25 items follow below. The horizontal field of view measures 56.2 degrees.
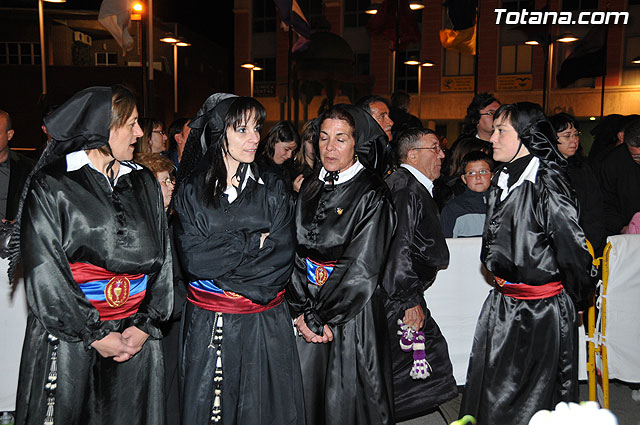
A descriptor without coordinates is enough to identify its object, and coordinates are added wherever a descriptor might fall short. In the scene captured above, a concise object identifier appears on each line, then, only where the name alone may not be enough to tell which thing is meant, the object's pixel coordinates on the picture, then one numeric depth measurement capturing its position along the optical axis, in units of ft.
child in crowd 17.99
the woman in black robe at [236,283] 10.66
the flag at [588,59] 48.16
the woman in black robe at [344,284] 11.87
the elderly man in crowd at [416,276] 14.58
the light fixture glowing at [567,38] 46.01
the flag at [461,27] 49.14
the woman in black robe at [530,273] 12.07
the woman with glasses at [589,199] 19.16
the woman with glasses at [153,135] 20.17
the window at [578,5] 91.35
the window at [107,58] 98.84
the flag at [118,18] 35.94
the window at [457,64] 95.45
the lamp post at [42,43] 39.44
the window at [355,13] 103.91
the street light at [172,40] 48.41
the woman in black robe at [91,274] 9.37
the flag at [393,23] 56.95
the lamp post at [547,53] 45.55
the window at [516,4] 94.38
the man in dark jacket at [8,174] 19.60
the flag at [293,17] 43.29
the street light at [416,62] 68.59
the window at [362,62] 103.23
